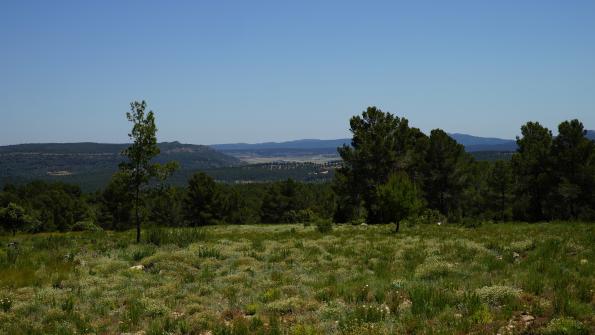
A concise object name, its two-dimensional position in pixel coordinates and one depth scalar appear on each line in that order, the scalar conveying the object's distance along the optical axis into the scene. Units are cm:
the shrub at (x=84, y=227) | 4696
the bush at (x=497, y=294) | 1011
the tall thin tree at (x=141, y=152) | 2420
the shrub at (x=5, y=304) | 1221
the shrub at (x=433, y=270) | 1381
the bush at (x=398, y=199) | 2844
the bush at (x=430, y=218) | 4006
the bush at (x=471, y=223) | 3472
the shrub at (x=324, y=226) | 3340
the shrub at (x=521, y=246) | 1762
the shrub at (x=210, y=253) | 1953
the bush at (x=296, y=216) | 7186
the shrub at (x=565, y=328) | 777
